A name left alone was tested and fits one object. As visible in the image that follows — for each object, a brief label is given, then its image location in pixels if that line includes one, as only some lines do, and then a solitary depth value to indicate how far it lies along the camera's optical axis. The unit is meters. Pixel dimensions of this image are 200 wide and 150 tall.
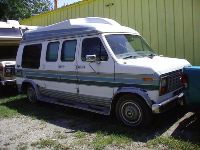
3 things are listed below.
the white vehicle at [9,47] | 7.83
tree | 17.73
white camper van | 4.65
